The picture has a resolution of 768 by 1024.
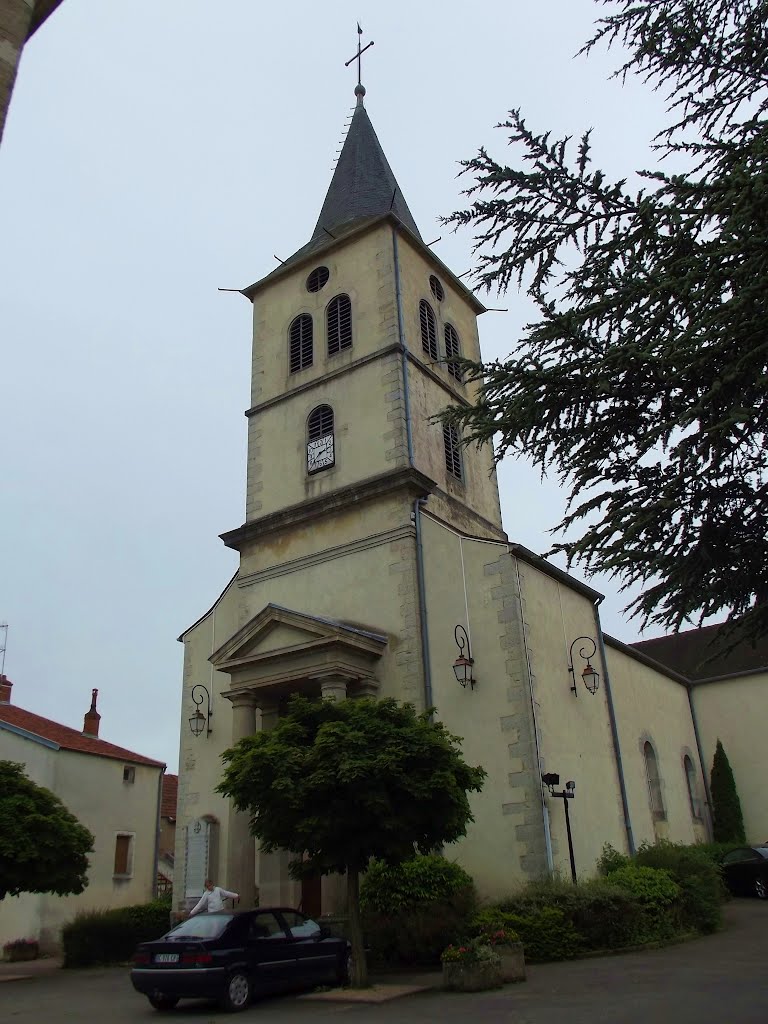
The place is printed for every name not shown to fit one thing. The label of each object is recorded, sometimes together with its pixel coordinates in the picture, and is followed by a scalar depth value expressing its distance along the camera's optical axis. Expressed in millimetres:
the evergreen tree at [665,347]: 7398
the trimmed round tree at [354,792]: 11602
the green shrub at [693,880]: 15531
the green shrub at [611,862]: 16719
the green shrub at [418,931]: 13711
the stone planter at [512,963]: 11359
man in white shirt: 14531
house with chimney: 23500
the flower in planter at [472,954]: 11148
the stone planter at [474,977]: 11031
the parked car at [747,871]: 20641
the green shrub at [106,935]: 17641
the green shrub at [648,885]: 14727
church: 16391
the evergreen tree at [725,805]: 26266
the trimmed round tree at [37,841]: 15961
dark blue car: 10453
